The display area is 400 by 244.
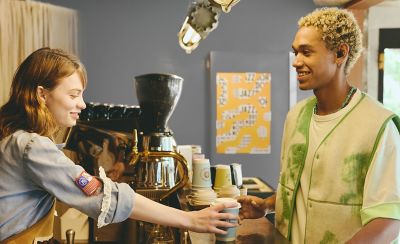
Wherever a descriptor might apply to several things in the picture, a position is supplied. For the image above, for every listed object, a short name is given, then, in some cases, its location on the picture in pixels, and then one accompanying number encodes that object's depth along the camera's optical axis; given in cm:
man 140
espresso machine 220
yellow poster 475
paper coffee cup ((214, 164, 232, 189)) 203
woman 124
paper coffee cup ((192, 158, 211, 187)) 192
